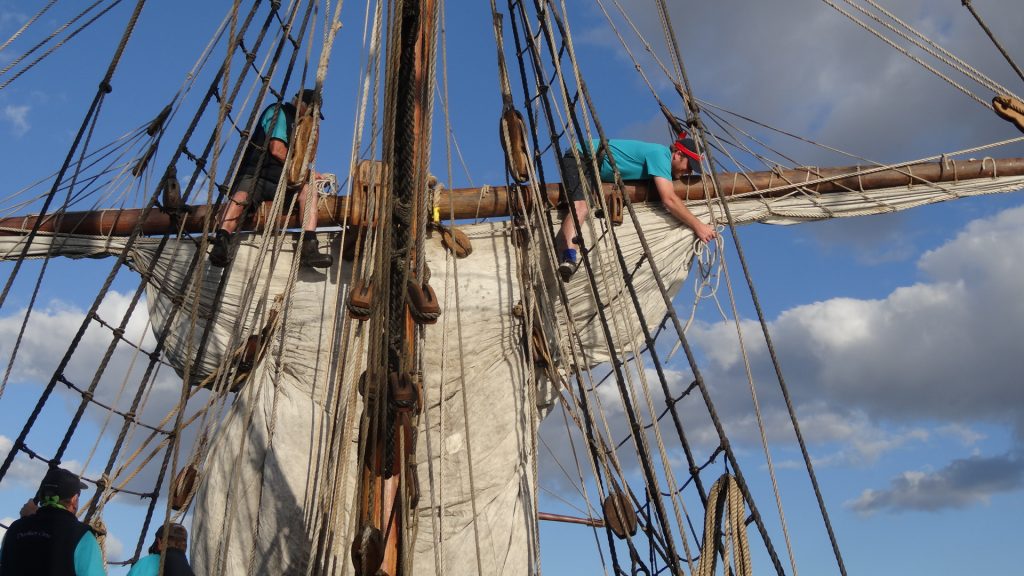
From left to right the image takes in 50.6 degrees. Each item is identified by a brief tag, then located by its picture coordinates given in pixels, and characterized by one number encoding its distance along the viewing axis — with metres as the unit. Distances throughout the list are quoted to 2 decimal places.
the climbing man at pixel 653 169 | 7.97
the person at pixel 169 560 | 4.35
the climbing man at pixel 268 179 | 7.61
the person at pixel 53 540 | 3.98
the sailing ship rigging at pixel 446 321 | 6.78
